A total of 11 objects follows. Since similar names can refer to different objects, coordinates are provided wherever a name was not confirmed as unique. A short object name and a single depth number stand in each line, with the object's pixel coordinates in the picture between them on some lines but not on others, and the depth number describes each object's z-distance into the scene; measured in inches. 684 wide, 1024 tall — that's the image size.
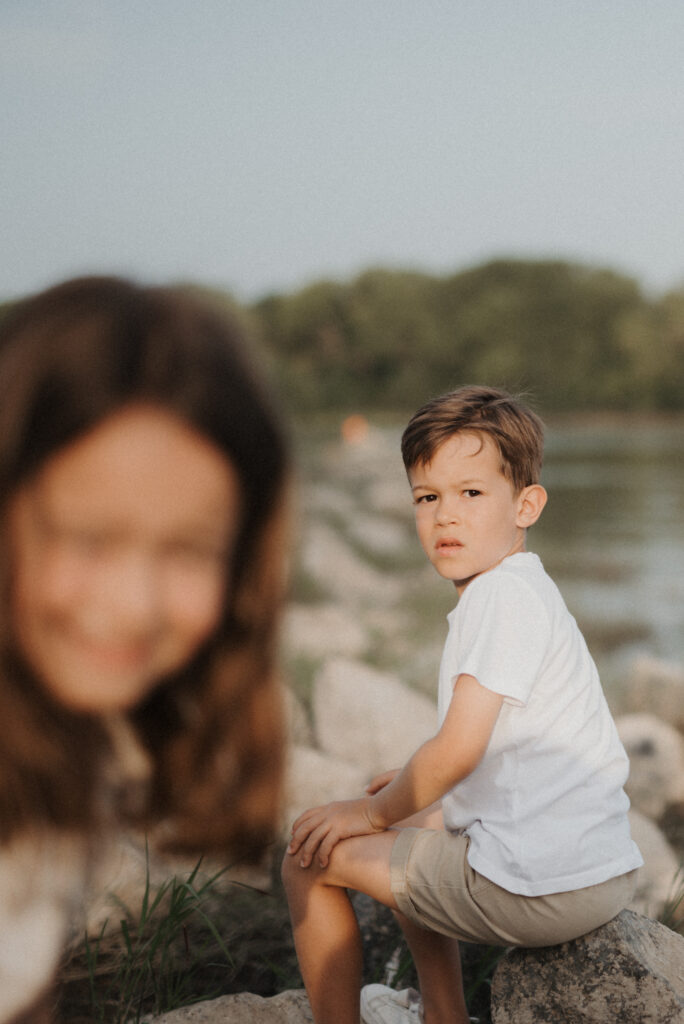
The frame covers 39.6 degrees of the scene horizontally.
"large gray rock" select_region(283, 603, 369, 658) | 195.9
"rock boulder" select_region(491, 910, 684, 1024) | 60.4
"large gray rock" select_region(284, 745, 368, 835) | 110.7
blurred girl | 32.8
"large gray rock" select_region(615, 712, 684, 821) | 128.1
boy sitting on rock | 60.4
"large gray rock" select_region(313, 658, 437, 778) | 134.8
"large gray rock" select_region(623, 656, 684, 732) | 171.3
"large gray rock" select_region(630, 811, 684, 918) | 92.7
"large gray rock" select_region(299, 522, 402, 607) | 289.3
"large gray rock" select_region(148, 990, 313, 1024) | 68.7
